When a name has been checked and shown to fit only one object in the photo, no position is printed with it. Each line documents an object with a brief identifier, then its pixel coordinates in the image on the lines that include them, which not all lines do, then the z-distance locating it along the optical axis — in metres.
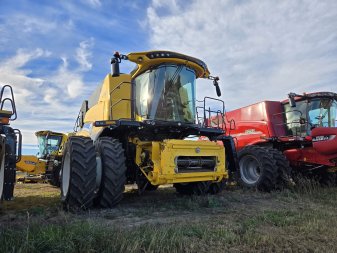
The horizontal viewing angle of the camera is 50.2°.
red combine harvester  9.49
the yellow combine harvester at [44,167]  11.74
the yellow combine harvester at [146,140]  6.45
